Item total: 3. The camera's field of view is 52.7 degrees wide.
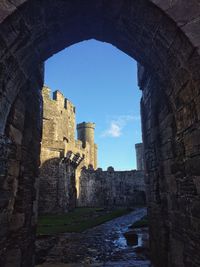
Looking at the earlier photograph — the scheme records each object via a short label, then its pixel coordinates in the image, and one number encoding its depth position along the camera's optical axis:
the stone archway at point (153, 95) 2.45
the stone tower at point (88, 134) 26.75
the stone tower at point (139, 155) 32.51
